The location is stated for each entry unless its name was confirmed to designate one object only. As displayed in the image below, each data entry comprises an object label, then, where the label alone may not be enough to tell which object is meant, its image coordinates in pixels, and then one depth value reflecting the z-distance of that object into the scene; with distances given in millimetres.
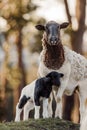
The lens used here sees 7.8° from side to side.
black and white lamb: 10266
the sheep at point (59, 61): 10266
